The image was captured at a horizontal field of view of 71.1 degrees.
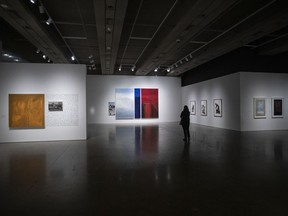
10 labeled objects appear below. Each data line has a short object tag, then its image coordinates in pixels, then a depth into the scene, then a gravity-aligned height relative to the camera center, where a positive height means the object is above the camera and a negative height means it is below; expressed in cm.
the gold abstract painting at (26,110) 1098 -6
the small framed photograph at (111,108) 2283 +7
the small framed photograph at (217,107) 1682 +7
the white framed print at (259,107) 1494 +3
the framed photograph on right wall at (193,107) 2152 +11
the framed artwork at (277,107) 1535 +2
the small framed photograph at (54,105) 1141 +23
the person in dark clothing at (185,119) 1088 -59
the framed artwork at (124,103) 2292 +63
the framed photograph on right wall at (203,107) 1924 +8
